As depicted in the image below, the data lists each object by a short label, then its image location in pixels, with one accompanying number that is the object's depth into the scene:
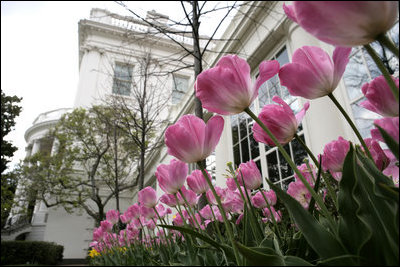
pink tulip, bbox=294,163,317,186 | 0.91
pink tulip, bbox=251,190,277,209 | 1.06
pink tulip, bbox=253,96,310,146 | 0.56
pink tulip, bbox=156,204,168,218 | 1.69
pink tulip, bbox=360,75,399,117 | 0.40
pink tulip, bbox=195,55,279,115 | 0.47
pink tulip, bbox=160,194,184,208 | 1.11
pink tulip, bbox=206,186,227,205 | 1.05
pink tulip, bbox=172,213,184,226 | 1.40
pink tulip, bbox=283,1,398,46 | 0.27
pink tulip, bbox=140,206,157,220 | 1.38
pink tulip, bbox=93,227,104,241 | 2.26
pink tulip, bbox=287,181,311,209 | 0.92
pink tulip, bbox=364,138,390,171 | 0.58
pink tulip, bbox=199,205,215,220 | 1.25
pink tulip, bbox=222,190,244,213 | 0.99
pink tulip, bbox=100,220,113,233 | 2.09
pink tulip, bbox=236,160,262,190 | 0.86
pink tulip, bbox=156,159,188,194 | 0.82
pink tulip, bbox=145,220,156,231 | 1.78
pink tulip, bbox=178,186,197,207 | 1.10
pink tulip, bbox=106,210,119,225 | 2.07
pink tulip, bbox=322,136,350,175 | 0.61
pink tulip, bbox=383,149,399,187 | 0.61
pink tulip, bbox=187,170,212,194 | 0.94
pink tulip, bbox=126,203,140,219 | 1.55
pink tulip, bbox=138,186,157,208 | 1.15
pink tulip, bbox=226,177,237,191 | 0.96
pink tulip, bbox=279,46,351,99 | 0.46
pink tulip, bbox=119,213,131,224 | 1.70
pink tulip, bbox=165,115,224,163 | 0.54
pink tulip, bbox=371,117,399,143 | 0.34
